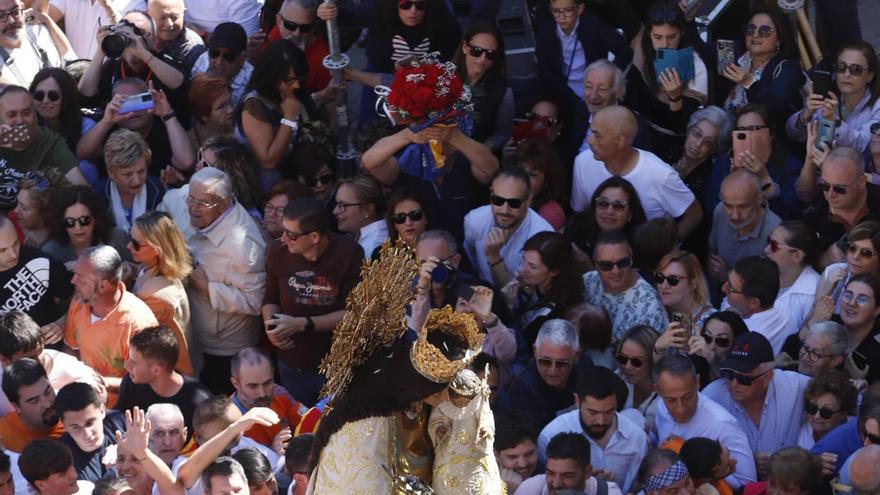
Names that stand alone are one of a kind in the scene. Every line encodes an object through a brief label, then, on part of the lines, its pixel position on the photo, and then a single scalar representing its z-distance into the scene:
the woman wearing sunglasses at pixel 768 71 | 20.89
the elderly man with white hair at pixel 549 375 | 17.41
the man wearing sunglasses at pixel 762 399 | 17.06
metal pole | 20.37
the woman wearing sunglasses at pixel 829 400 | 16.77
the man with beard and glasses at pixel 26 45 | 21.30
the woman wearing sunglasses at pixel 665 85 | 20.83
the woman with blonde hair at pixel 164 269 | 18.50
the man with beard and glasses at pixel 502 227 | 18.78
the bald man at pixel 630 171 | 19.41
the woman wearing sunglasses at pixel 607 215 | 19.14
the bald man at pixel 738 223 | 19.12
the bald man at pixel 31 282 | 18.56
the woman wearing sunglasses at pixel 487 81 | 20.27
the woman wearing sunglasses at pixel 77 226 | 19.09
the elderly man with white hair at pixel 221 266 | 18.83
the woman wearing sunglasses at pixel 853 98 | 20.08
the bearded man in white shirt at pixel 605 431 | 16.56
